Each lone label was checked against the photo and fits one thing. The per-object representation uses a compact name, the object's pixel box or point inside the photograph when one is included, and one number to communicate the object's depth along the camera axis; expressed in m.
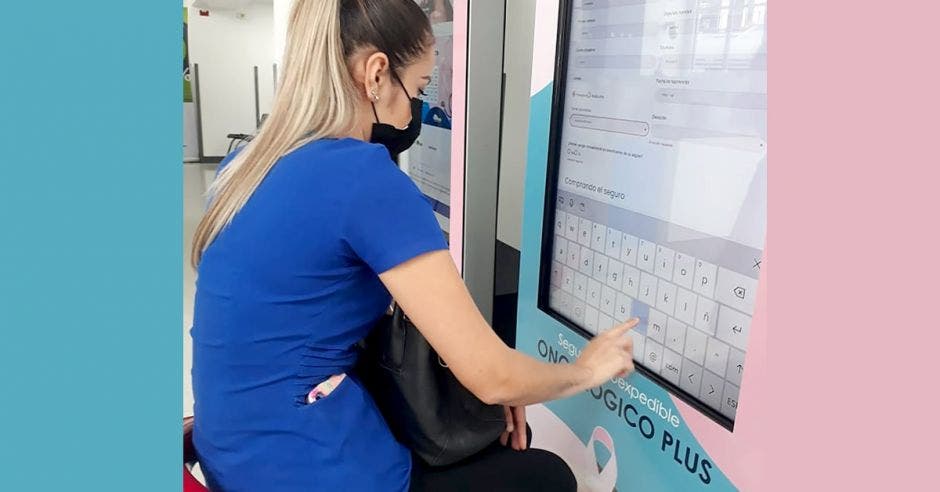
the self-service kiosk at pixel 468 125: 1.83
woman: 0.94
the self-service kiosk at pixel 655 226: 0.97
